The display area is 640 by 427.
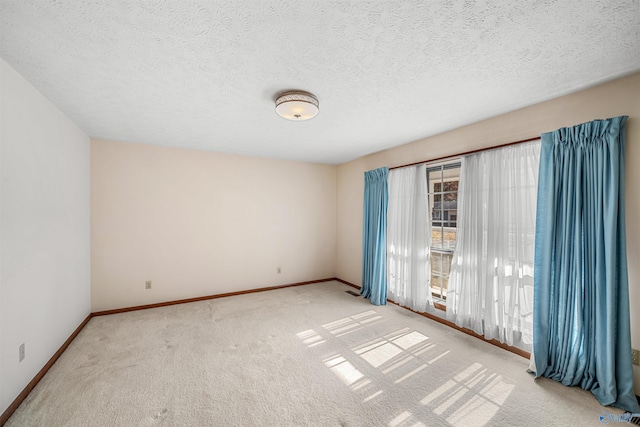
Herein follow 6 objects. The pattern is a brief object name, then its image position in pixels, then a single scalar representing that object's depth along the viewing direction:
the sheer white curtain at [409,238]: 3.58
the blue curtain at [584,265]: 1.93
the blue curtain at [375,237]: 4.12
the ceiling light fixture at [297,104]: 2.19
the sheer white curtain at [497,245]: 2.53
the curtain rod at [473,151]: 2.54
